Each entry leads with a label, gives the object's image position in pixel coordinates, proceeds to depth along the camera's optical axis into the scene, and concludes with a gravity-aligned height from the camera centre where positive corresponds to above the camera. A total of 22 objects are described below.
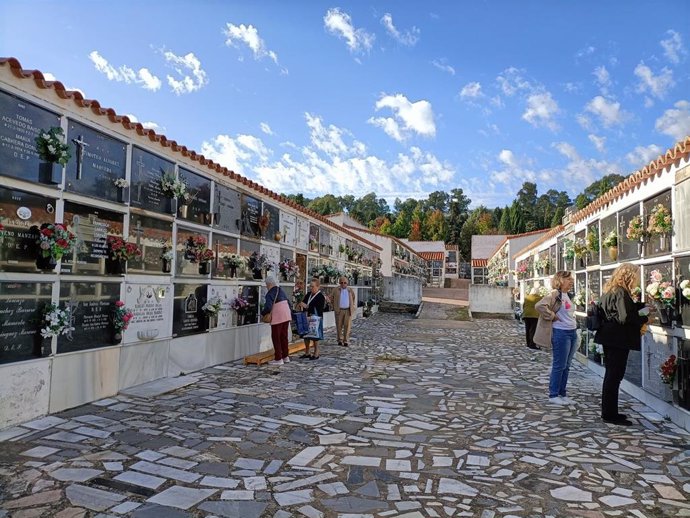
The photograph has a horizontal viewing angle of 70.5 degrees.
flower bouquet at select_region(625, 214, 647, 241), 6.07 +0.73
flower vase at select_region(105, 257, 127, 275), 5.48 +0.14
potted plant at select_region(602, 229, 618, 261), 7.09 +0.63
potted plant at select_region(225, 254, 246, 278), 8.21 +0.30
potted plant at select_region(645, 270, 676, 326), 5.03 -0.07
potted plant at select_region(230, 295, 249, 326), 8.37 -0.45
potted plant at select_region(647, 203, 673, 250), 5.36 +0.73
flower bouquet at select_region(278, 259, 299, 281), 10.35 +0.28
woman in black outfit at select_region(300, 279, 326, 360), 8.89 -0.44
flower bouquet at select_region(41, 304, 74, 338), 4.59 -0.42
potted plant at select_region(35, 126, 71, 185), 4.57 +1.18
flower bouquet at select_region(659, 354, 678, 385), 4.96 -0.83
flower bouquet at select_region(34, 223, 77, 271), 4.47 +0.31
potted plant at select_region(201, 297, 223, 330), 7.48 -0.45
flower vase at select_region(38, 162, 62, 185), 4.58 +0.99
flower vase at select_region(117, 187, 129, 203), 5.66 +0.98
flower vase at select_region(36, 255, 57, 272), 4.55 +0.13
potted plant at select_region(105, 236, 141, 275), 5.47 +0.27
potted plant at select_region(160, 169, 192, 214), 6.49 +1.21
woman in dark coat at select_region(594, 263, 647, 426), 4.97 -0.45
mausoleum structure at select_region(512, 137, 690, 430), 4.96 +0.37
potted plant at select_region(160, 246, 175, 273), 6.46 +0.28
